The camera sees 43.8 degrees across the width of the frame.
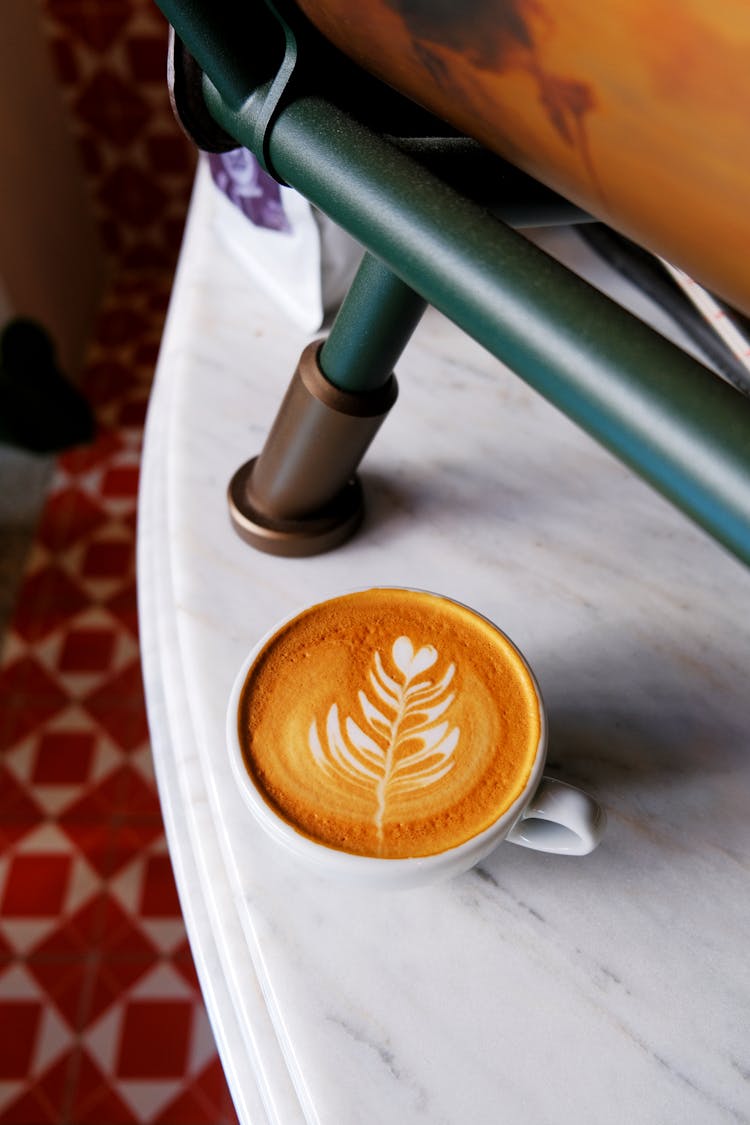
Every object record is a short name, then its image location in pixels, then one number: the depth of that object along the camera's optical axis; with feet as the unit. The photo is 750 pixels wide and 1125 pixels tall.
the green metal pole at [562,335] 0.52
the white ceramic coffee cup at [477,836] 0.79
